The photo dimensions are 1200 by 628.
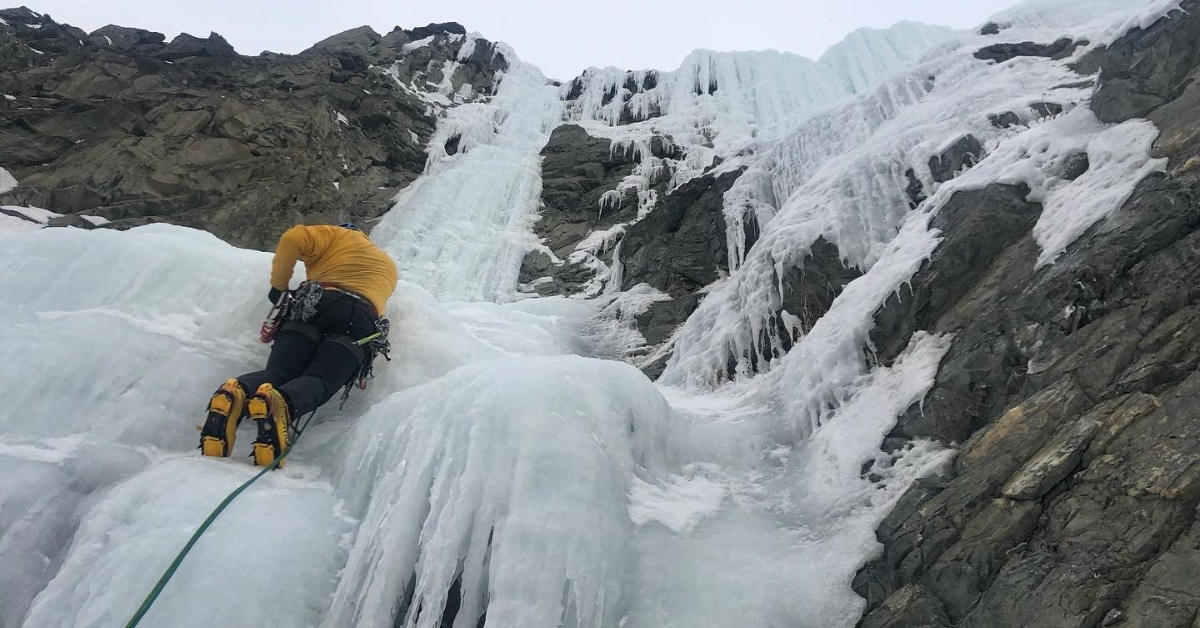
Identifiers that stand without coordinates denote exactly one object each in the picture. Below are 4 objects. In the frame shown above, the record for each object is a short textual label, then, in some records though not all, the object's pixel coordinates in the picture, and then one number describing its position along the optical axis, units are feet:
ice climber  11.76
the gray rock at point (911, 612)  9.08
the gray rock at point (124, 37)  79.15
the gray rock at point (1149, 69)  16.53
